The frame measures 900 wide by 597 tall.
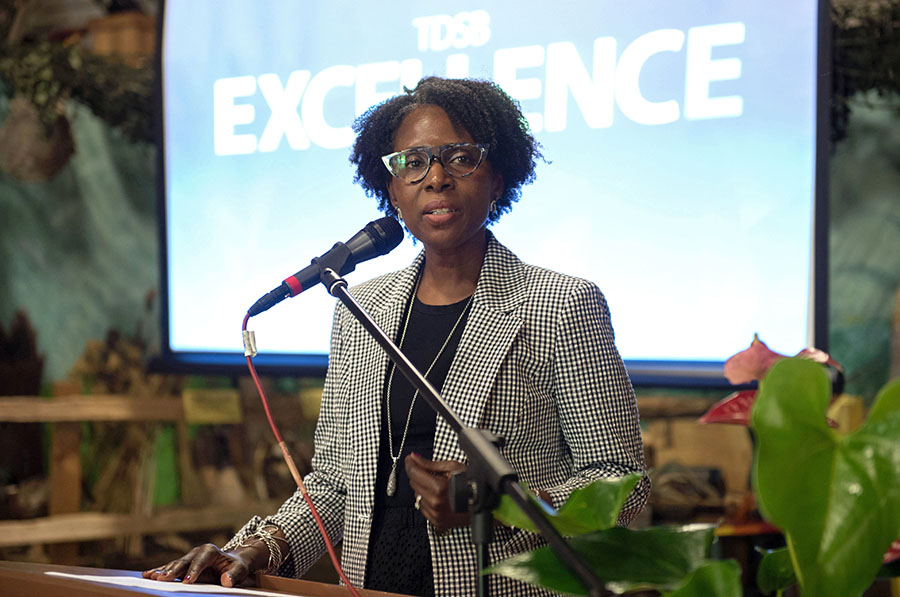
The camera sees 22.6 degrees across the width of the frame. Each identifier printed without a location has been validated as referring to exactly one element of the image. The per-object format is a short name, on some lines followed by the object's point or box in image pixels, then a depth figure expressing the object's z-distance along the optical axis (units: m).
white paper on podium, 2.44
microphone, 2.62
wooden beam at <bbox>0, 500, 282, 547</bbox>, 5.50
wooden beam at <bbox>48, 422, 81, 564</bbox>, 5.65
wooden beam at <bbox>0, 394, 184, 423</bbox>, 5.52
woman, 2.87
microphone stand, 2.32
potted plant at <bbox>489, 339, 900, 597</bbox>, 1.69
